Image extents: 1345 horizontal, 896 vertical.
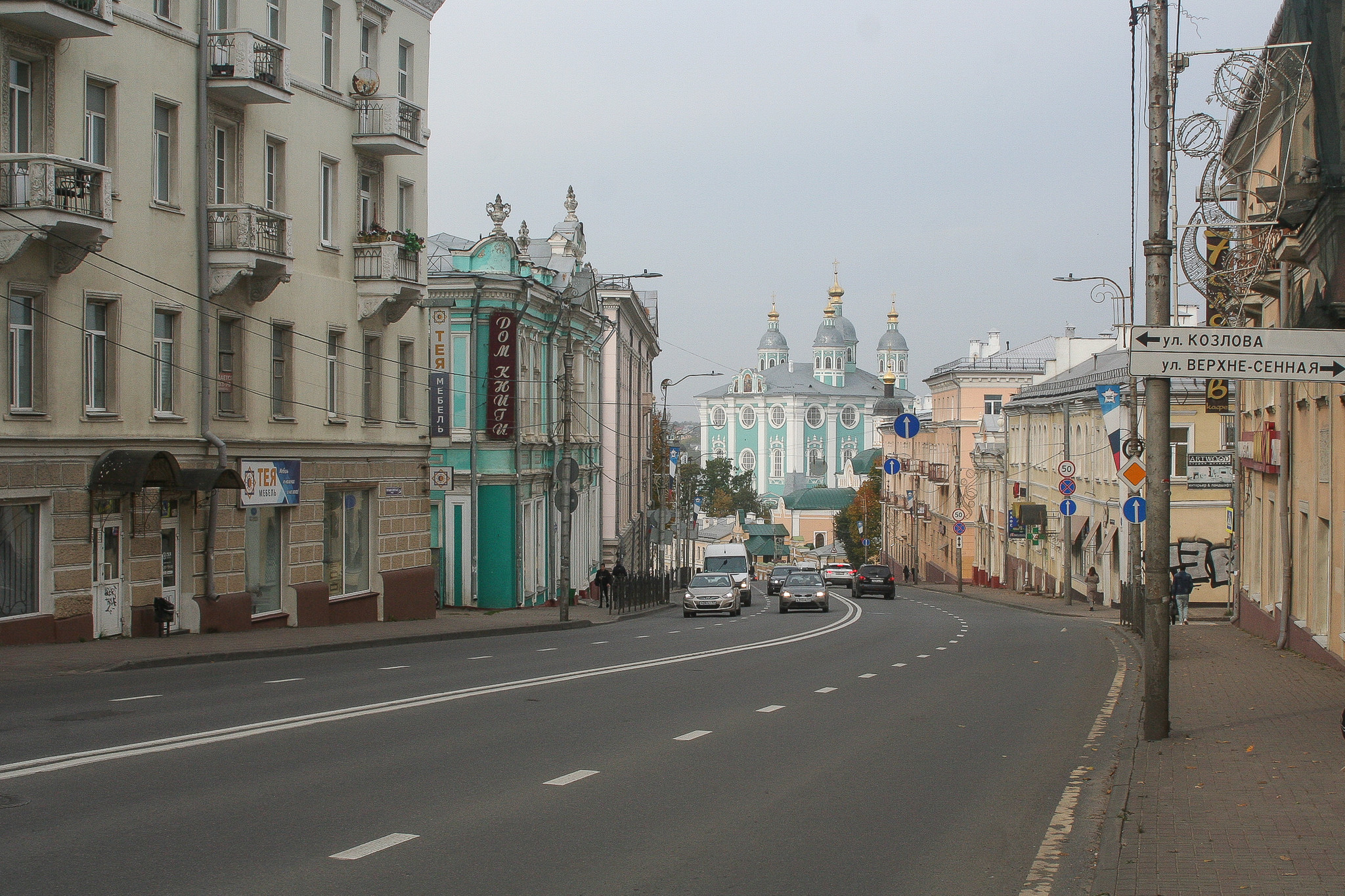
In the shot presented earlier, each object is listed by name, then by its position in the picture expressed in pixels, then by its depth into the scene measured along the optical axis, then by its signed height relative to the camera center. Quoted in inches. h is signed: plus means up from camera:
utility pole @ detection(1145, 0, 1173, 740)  457.1 +10.8
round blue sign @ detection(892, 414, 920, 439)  2508.6 +41.5
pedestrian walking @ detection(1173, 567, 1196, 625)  1279.5 -130.0
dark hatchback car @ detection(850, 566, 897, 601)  2193.7 -215.1
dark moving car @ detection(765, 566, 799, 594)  2541.8 -264.9
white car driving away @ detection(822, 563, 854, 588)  2677.2 -249.3
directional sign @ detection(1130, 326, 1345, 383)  418.3 +29.5
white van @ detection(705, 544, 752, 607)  2144.4 -177.7
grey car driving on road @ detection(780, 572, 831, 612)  1678.2 -180.1
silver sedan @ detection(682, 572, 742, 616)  1601.9 -176.2
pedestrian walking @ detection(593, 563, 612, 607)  1660.9 -165.2
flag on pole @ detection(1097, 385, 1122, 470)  1261.1 +36.2
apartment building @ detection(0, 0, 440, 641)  774.5 +92.1
